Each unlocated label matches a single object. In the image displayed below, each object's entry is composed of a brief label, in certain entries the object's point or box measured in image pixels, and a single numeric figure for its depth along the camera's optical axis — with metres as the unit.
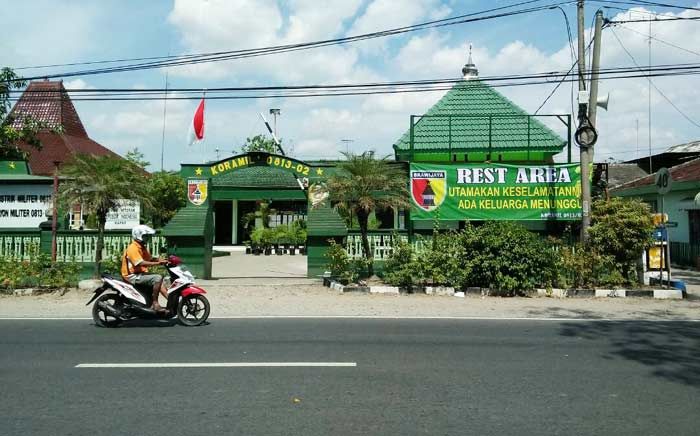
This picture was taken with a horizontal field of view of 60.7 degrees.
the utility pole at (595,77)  15.41
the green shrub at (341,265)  14.80
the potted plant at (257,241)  30.20
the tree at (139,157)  32.88
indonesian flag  20.48
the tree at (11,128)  14.94
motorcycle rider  9.77
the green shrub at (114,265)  14.67
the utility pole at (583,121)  14.78
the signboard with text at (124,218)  18.11
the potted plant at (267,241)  30.08
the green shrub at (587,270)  14.09
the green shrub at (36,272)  14.05
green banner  16.25
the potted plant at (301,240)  30.17
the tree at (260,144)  42.12
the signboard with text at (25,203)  20.23
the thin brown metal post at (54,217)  14.79
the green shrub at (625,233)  13.89
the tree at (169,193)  29.14
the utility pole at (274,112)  45.50
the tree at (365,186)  14.61
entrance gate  16.14
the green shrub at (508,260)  13.61
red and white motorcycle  9.63
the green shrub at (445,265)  13.97
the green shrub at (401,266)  14.03
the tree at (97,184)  14.62
